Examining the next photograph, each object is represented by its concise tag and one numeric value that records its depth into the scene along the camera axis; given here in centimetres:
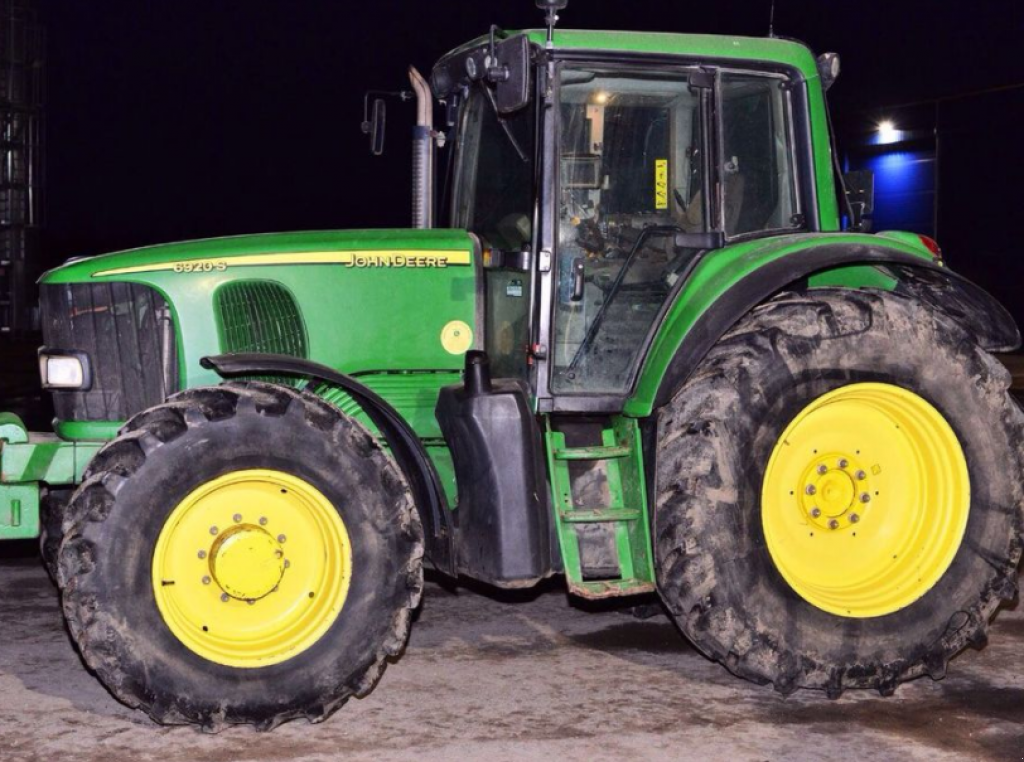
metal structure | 3006
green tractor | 551
